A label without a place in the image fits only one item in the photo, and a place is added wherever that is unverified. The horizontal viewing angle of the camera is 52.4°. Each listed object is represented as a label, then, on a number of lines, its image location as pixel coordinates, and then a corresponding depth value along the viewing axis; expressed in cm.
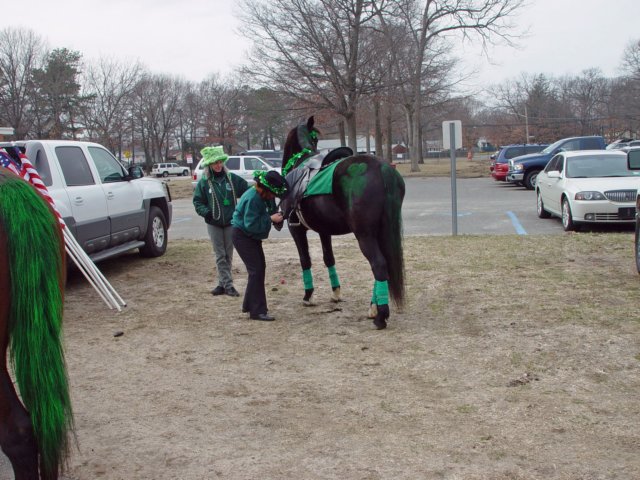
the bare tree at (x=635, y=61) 6362
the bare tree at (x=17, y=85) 3641
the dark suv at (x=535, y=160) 2397
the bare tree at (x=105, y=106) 4744
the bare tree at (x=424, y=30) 3459
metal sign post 1174
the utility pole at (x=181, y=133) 7506
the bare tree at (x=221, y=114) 7338
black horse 617
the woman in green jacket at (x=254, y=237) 676
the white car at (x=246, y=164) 2739
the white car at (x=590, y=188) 1186
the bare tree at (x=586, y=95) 7400
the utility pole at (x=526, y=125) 7094
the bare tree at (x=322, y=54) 3005
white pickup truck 830
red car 2705
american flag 708
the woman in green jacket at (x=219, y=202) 793
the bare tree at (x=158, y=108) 7000
